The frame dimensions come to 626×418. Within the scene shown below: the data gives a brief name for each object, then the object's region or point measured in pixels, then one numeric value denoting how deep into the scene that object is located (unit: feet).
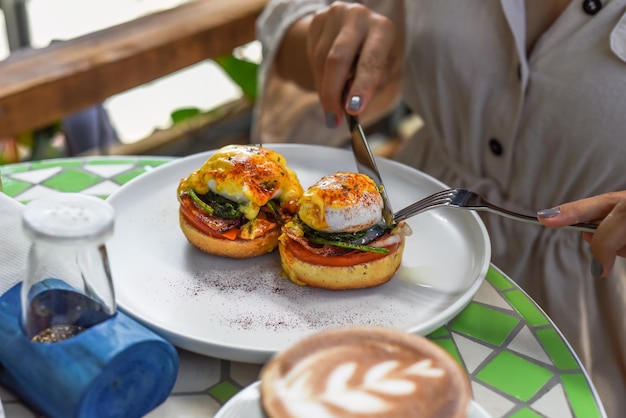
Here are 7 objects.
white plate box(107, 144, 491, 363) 3.26
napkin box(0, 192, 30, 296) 3.11
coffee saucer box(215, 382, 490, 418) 2.59
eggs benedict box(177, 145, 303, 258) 3.75
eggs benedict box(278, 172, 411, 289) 3.54
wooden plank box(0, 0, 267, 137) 5.62
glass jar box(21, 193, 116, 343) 2.57
